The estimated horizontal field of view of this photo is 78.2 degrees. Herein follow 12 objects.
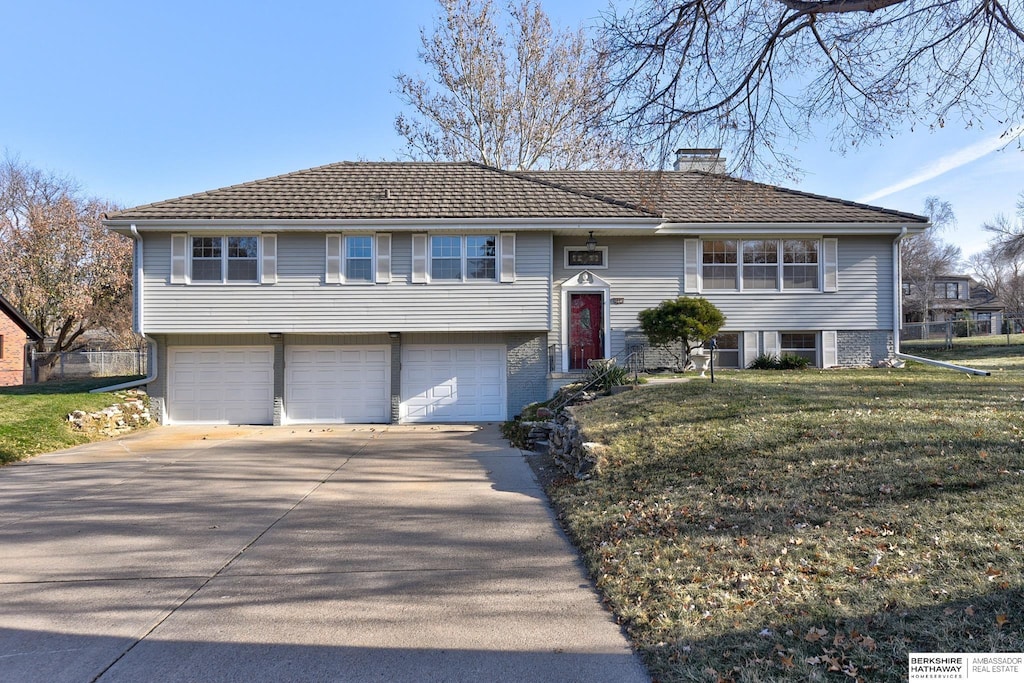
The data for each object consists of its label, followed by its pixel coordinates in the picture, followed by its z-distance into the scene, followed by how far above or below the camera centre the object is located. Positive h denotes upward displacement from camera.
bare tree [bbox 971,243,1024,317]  43.56 +4.38
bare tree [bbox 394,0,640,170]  24.56 +9.80
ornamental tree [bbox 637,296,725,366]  15.22 +0.45
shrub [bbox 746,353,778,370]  16.44 -0.60
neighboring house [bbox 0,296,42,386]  27.42 -0.33
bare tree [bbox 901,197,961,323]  47.19 +5.12
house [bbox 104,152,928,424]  15.64 +1.44
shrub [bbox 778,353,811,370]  16.31 -0.60
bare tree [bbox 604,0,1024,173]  7.91 +3.89
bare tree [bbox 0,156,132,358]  27.03 +3.20
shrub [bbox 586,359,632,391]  13.22 -0.76
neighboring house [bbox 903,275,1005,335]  42.88 +3.05
